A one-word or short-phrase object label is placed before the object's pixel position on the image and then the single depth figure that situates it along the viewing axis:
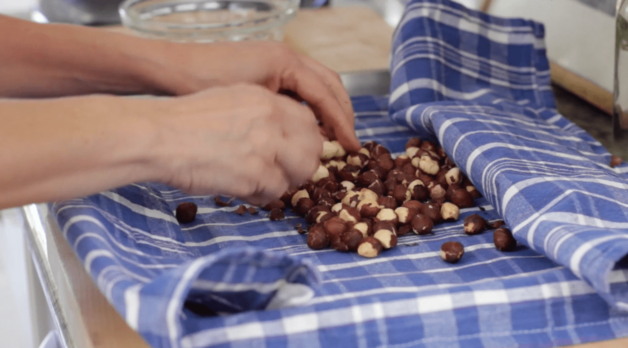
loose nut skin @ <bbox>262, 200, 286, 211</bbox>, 0.77
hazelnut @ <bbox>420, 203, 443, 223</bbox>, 0.73
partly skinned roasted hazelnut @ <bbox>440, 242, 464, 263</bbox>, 0.64
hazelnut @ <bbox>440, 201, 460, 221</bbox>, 0.74
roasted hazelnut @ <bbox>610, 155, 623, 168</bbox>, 0.81
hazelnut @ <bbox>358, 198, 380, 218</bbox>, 0.75
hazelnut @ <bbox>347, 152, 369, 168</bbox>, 0.87
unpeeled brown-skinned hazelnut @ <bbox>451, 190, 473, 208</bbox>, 0.76
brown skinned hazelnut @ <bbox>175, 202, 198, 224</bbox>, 0.73
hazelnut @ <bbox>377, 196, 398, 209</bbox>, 0.76
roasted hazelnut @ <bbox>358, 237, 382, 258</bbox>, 0.66
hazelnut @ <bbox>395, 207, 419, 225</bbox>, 0.72
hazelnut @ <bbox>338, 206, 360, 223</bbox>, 0.72
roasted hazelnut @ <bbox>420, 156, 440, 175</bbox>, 0.84
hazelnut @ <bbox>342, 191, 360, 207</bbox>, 0.77
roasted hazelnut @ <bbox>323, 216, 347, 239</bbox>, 0.68
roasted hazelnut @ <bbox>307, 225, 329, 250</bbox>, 0.68
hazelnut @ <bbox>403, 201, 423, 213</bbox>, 0.74
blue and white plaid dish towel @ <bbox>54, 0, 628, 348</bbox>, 0.50
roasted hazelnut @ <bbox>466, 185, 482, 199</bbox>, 0.79
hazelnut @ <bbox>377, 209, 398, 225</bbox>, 0.72
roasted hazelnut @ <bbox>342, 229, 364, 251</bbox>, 0.67
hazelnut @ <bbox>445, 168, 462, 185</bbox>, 0.81
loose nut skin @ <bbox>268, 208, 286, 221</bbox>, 0.75
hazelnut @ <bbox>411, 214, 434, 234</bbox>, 0.71
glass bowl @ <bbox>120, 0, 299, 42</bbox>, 1.25
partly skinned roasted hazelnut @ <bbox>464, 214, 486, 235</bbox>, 0.70
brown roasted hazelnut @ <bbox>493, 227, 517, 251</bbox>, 0.66
